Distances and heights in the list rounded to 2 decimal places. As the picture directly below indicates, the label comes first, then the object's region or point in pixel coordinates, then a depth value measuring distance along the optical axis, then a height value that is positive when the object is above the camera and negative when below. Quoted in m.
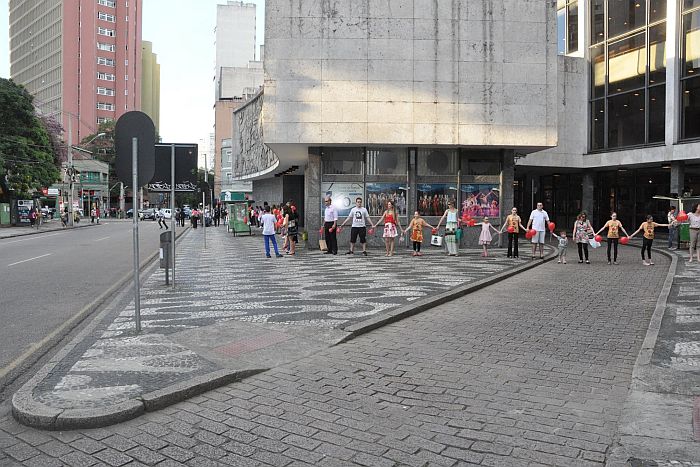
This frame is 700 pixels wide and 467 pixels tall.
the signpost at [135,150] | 6.93 +0.79
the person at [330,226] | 18.67 -0.31
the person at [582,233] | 16.52 -0.48
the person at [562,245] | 16.50 -0.81
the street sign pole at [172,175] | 11.28 +0.79
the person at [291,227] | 18.67 -0.32
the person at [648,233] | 16.42 -0.48
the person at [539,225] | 17.52 -0.26
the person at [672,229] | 20.48 -0.49
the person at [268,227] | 17.56 -0.30
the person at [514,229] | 17.64 -0.38
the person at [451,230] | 18.34 -0.42
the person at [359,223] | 18.39 -0.20
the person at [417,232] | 18.25 -0.48
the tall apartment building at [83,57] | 94.50 +26.69
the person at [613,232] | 16.52 -0.45
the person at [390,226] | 18.19 -0.29
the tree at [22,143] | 41.84 +5.35
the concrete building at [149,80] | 138.50 +32.94
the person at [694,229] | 16.38 -0.37
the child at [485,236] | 18.16 -0.61
